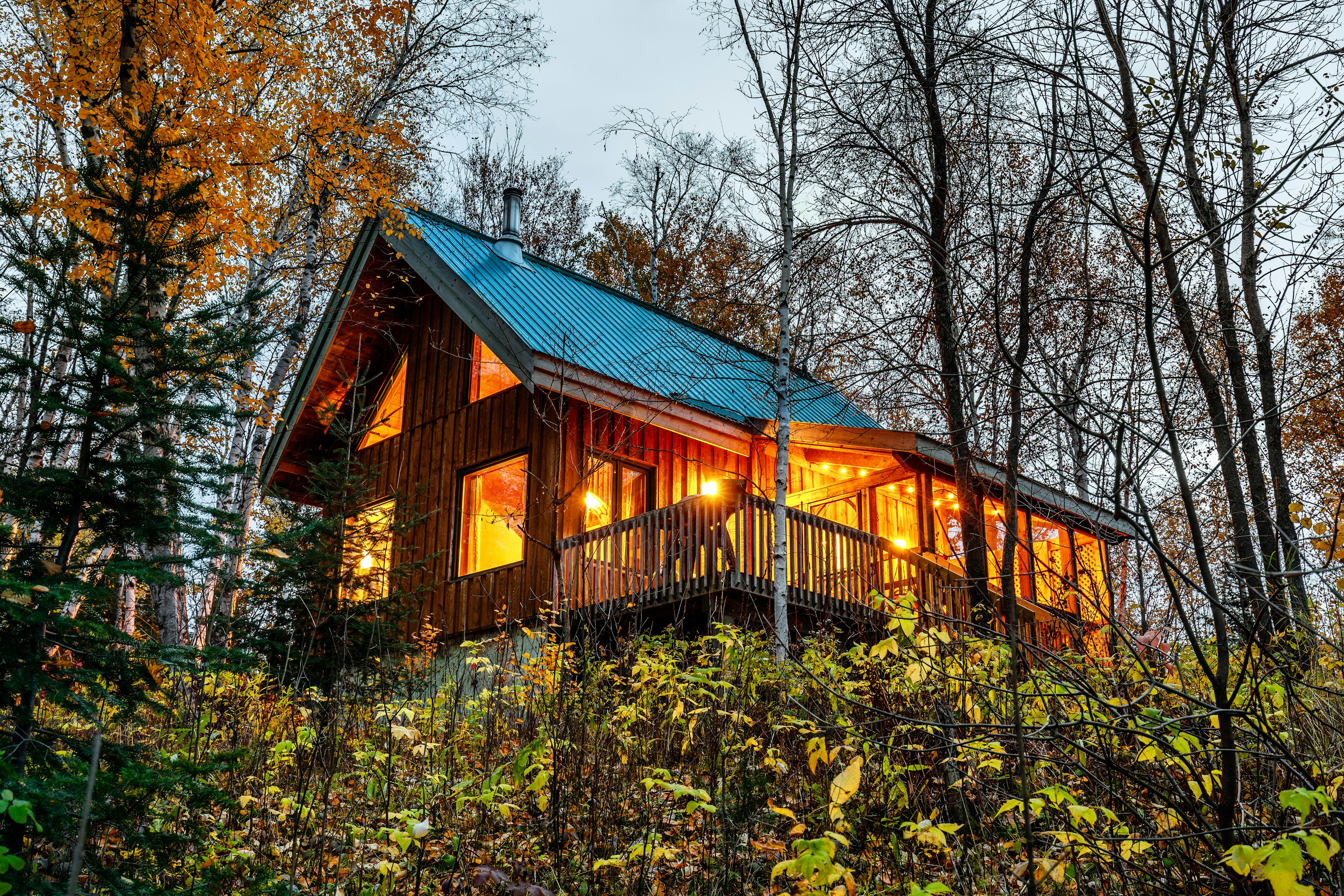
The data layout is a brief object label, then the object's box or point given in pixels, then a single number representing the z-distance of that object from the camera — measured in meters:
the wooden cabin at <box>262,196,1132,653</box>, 9.97
